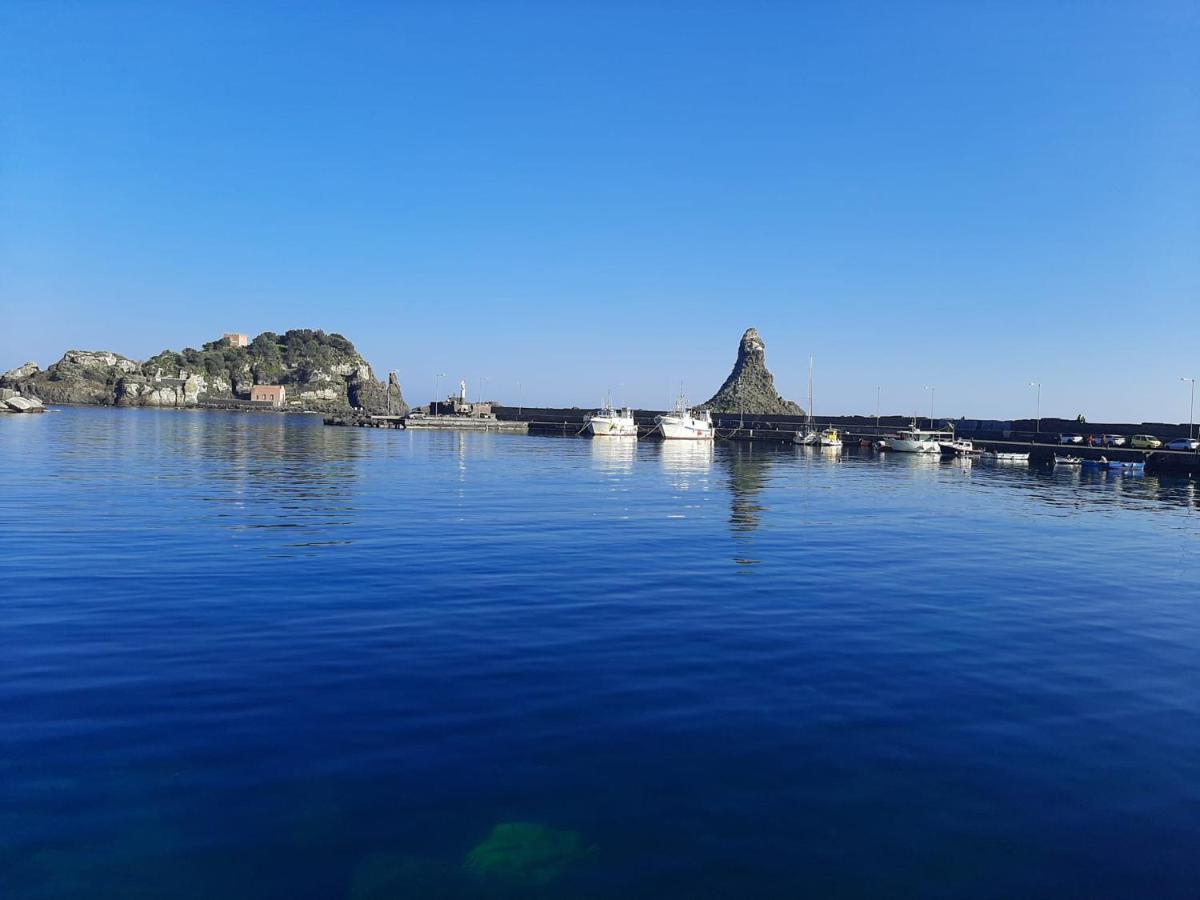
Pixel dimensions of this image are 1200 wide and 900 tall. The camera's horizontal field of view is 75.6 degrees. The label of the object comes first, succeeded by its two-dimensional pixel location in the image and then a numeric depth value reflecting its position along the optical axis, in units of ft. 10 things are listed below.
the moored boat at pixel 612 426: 447.42
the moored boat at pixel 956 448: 335.88
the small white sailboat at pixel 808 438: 400.26
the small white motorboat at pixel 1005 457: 331.12
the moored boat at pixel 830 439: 389.80
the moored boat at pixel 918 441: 342.44
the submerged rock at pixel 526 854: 23.30
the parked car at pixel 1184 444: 284.16
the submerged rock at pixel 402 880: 22.21
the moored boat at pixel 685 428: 434.30
